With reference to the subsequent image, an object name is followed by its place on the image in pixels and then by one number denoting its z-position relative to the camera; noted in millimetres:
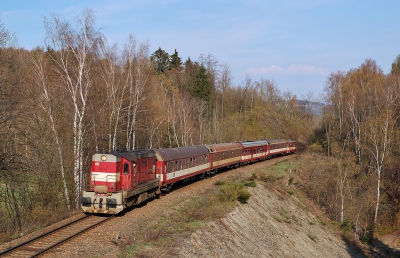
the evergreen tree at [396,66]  70719
